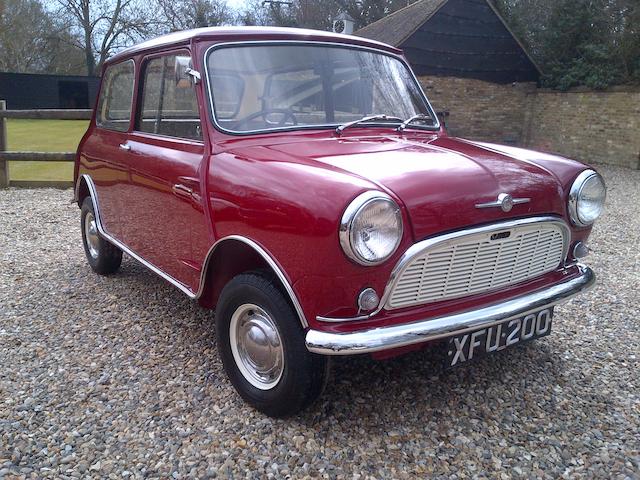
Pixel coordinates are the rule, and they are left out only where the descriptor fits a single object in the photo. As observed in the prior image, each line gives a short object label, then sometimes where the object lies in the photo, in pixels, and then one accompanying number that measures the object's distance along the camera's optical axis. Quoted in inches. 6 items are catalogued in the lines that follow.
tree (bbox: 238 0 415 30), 1103.6
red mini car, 85.0
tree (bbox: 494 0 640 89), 559.5
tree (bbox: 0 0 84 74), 1158.3
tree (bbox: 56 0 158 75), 1293.1
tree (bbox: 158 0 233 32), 1200.8
